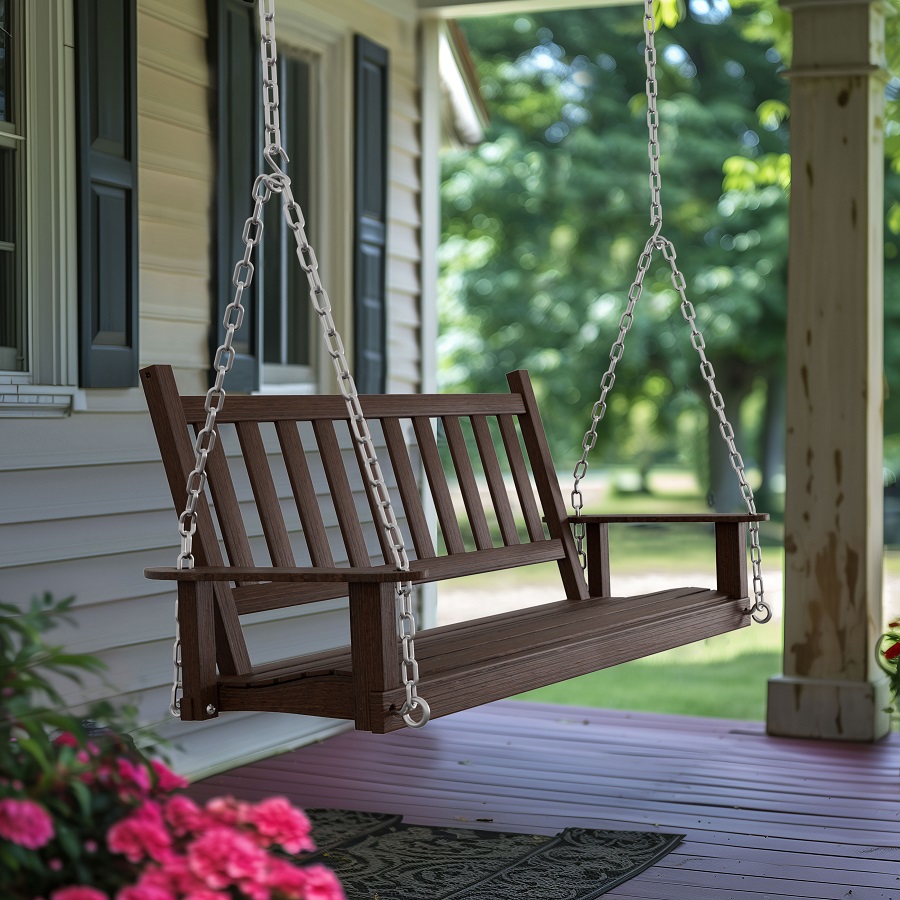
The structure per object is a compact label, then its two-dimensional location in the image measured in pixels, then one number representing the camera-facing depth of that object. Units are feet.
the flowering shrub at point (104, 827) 5.12
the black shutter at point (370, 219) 16.31
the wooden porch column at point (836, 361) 14.83
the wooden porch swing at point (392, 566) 8.32
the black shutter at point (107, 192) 11.89
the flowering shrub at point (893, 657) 13.32
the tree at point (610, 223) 43.52
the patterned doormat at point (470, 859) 10.32
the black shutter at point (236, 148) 13.84
